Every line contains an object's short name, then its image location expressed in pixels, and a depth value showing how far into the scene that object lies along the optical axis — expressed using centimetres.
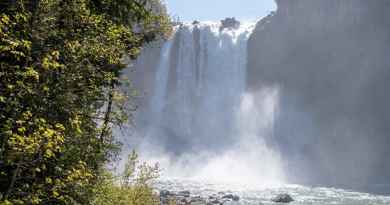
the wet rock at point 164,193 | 3996
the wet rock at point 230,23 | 9296
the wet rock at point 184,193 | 4136
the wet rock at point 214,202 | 3669
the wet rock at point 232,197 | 4098
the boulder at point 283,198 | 4027
